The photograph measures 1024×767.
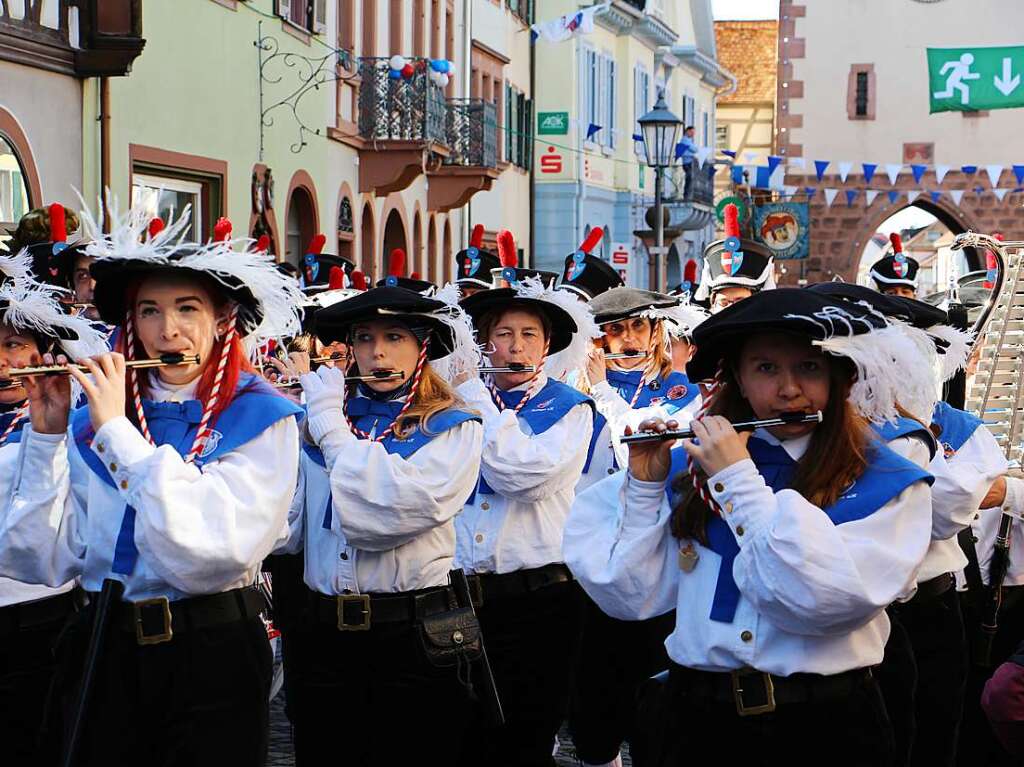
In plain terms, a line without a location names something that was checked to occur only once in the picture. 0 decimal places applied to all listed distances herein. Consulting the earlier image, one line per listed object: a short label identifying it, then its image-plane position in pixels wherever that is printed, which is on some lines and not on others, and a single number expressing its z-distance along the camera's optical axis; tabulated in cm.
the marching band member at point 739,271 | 1040
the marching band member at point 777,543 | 466
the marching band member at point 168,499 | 512
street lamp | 2336
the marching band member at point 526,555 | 761
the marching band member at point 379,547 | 645
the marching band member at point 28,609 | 629
